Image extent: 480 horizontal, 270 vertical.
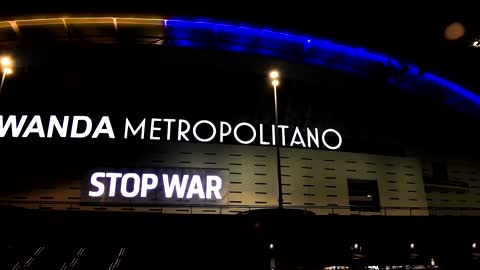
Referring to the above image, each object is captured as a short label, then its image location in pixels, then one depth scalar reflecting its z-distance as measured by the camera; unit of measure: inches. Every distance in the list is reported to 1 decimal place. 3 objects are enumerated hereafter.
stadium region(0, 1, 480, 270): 628.1
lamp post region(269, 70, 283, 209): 626.5
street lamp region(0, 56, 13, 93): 835.6
